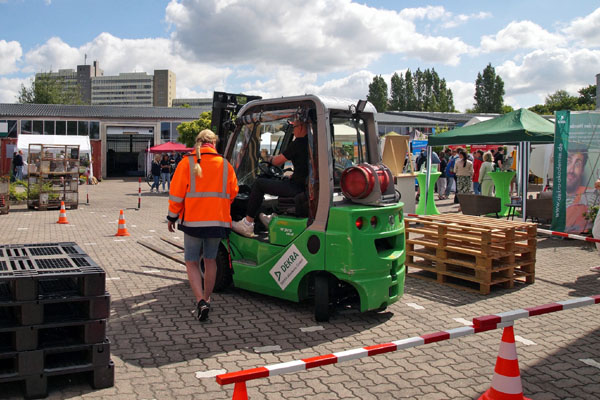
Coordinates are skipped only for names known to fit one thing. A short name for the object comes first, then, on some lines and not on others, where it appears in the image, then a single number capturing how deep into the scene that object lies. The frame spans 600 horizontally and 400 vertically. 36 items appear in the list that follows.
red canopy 31.80
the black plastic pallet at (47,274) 3.86
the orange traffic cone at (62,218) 14.55
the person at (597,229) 8.37
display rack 17.89
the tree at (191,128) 32.08
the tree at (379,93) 85.31
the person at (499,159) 21.53
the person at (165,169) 27.14
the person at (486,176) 16.84
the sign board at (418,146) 28.22
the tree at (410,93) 88.25
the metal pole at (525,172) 13.15
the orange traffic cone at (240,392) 2.89
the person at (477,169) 18.47
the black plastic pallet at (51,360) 3.85
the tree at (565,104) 80.39
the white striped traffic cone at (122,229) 12.22
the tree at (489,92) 85.31
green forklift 5.75
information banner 11.88
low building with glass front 43.31
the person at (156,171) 27.00
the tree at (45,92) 73.56
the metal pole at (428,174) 14.76
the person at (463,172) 17.25
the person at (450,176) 21.80
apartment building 194.38
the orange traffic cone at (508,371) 3.80
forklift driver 6.18
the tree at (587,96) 79.81
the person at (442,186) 23.31
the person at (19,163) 30.86
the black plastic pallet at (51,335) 3.85
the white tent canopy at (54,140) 31.11
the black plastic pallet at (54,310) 3.85
